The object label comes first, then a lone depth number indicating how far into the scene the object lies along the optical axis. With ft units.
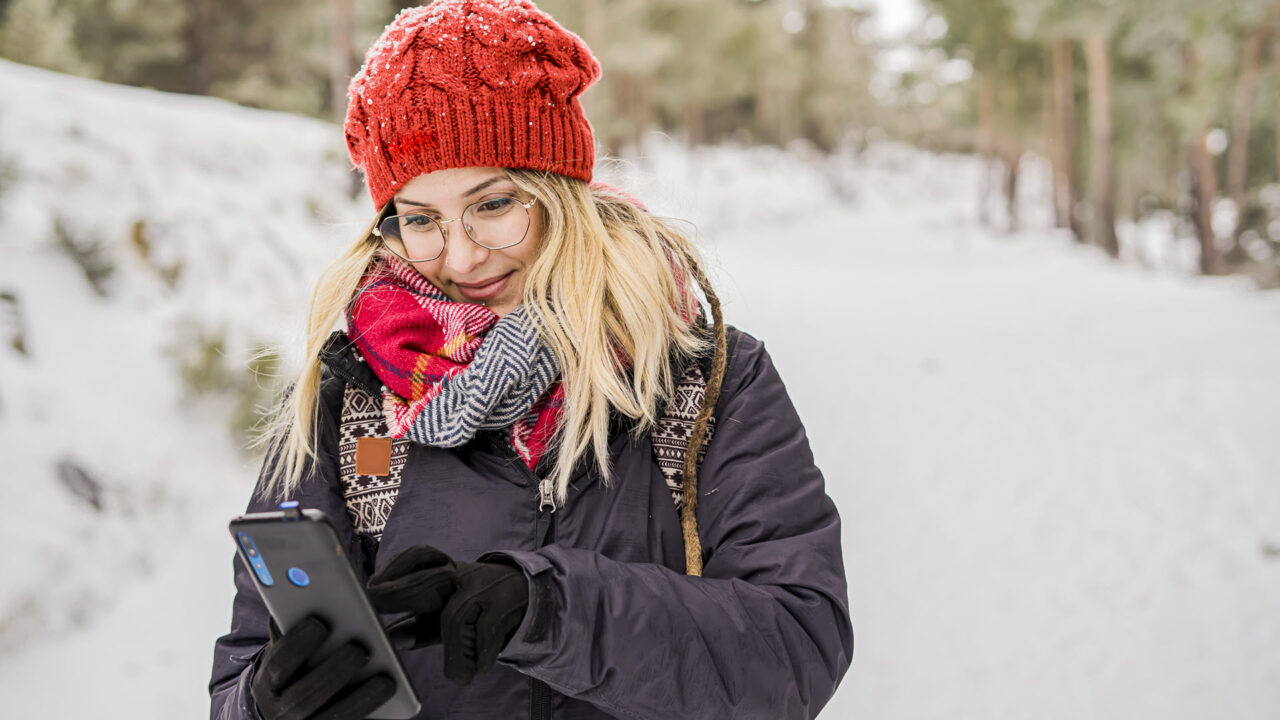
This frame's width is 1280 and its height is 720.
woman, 4.25
